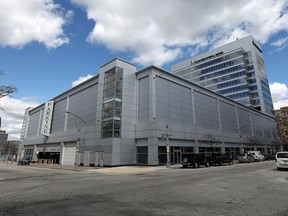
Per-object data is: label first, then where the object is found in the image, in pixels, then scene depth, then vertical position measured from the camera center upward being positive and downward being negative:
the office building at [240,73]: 88.25 +37.86
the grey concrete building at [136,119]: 35.41 +7.88
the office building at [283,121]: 136.75 +26.04
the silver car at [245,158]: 41.16 +0.51
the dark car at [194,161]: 29.02 -0.08
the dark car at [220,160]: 32.71 +0.09
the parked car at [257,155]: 43.47 +1.15
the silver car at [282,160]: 20.34 +0.08
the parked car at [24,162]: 51.01 -0.60
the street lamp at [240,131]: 59.59 +8.25
